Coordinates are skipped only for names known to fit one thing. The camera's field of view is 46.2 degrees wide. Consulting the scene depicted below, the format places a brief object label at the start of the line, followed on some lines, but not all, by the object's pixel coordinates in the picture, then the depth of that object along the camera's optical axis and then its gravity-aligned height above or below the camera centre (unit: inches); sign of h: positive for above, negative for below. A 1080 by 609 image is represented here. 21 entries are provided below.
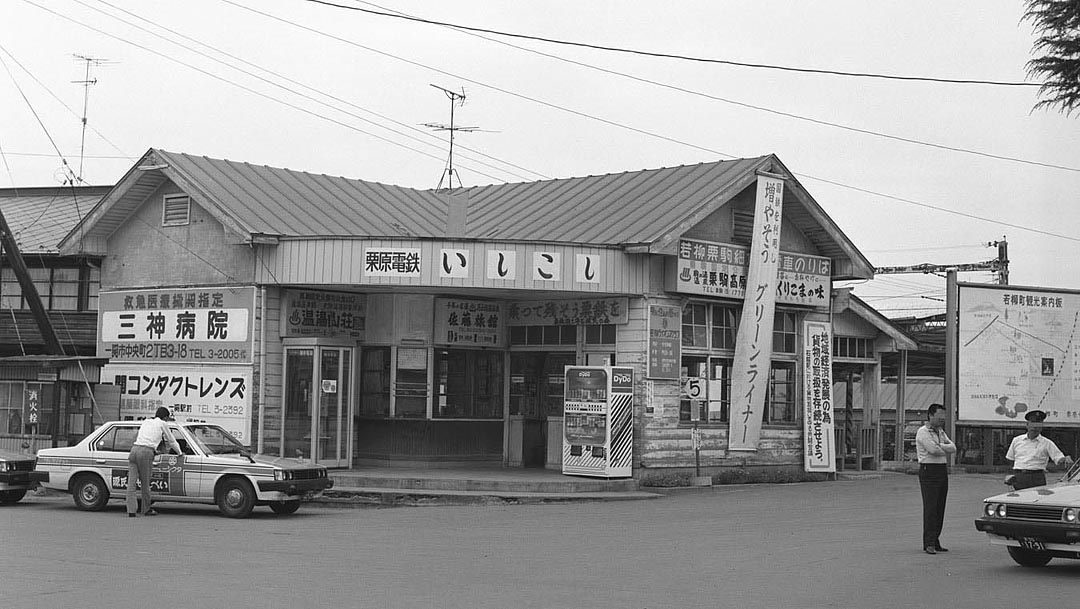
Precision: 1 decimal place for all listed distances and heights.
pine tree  538.6 +150.5
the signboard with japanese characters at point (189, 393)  964.0 -11.7
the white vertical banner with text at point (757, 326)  1024.9 +50.8
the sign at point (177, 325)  971.3 +42.0
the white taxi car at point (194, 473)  733.9 -56.3
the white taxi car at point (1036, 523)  500.7 -52.0
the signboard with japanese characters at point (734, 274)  978.7 +94.3
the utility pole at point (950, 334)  1187.9 +55.0
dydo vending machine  934.4 -24.8
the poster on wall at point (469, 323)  992.9 +48.4
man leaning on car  729.6 -46.7
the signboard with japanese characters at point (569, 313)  968.9 +57.3
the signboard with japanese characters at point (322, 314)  975.0 +52.0
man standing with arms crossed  582.6 -36.8
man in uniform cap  608.1 -30.3
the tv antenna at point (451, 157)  1665.8 +302.3
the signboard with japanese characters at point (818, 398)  1090.7 -7.0
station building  945.5 +56.4
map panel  1194.0 +37.4
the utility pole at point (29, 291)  1050.1 +70.5
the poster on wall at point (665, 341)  961.5 +35.2
